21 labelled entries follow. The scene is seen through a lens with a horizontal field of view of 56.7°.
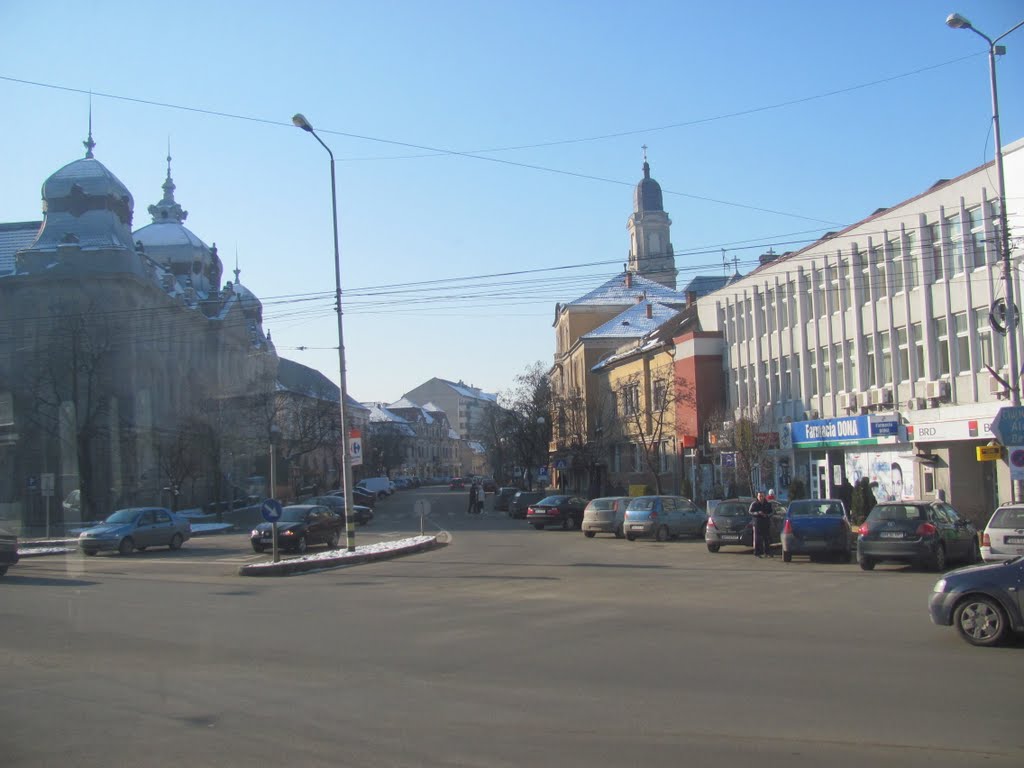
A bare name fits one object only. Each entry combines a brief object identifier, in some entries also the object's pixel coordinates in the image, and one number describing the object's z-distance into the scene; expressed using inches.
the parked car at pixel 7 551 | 893.2
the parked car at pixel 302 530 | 1148.5
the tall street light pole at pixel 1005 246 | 893.8
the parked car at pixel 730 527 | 1035.3
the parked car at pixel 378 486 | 3174.2
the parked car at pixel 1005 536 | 661.3
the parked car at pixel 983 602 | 406.3
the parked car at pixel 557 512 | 1628.9
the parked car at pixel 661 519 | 1242.6
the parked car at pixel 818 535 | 893.2
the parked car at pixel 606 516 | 1374.3
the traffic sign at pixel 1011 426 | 822.5
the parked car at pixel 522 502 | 1992.1
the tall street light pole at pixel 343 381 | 1004.6
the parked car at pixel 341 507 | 1918.1
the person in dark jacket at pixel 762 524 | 965.8
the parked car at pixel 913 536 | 785.6
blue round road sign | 926.4
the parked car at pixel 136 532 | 1234.6
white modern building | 1182.3
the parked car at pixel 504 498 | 2361.0
